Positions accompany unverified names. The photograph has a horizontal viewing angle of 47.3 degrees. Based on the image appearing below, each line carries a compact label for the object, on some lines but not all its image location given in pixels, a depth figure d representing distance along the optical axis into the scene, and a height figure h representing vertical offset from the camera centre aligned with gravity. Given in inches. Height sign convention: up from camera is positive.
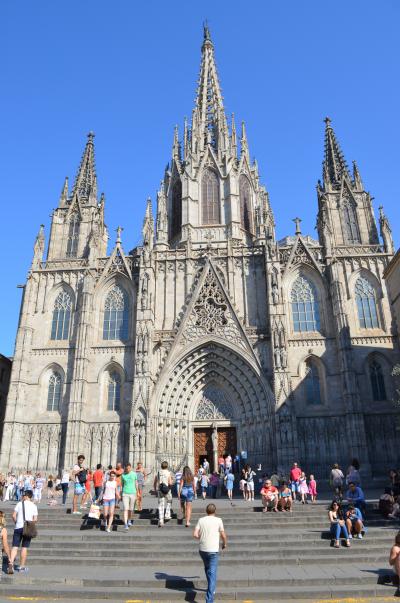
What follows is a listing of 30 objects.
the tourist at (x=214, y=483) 829.8 +13.0
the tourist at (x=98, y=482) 612.1 +12.8
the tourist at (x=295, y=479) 709.9 +15.3
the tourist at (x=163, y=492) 529.3 -0.7
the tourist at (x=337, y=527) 458.9 -36.0
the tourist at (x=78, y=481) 599.2 +14.1
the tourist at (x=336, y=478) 657.5 +14.9
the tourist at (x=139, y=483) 609.9 +12.3
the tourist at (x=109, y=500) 517.0 -8.3
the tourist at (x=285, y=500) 609.6 -12.6
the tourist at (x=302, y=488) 690.2 +2.2
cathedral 1050.1 +327.9
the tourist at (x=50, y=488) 908.0 +9.4
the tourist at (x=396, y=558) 332.8 -46.8
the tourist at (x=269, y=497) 609.3 -8.6
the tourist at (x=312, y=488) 714.8 +2.1
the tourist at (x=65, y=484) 677.0 +12.2
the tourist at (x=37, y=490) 850.1 +5.2
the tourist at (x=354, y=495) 542.0 -6.7
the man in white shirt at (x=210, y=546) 298.0 -33.7
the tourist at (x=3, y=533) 349.1 -28.0
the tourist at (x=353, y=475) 641.7 +17.7
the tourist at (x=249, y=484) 756.6 +9.6
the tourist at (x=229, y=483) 810.2 +12.4
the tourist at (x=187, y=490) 527.2 +1.2
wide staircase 341.1 -60.7
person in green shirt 523.2 +1.9
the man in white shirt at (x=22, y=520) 386.9 -21.1
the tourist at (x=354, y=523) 480.4 -32.8
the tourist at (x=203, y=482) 822.6 +14.9
